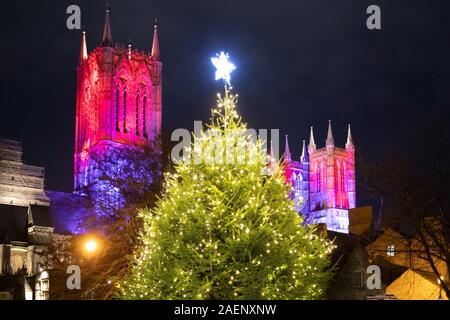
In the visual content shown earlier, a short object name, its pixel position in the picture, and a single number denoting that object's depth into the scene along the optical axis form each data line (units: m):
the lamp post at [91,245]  31.08
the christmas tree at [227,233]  19.62
